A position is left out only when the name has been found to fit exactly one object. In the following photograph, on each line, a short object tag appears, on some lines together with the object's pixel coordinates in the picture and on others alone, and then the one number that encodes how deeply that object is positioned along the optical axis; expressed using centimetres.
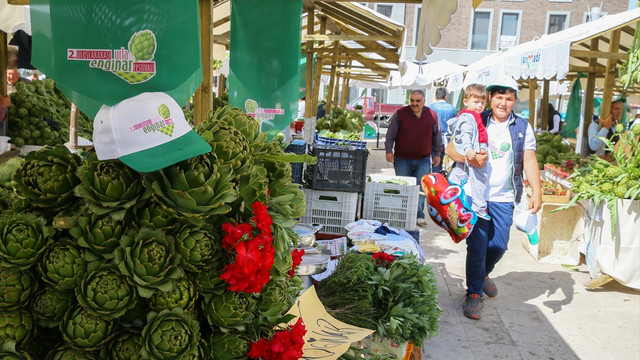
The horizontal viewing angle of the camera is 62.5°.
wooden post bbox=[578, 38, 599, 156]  943
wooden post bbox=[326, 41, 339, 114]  1479
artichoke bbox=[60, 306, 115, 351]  119
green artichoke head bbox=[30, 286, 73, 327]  123
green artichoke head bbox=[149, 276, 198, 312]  124
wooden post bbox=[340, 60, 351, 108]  2229
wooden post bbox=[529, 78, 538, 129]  1277
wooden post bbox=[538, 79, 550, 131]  1381
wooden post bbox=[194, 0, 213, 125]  283
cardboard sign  163
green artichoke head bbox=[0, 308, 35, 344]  118
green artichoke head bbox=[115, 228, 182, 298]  120
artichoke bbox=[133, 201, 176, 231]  126
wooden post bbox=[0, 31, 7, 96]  599
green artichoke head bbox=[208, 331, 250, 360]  133
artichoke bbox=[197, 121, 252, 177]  140
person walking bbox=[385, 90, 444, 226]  687
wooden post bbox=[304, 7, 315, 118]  960
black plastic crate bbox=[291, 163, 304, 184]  439
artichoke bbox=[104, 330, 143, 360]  122
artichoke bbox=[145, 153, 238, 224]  124
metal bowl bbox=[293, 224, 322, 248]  295
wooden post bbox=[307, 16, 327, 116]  1012
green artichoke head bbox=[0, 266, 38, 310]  118
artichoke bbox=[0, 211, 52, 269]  119
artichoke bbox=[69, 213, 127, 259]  122
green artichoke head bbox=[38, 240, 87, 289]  120
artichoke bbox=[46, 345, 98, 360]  120
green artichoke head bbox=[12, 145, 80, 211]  127
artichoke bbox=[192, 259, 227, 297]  131
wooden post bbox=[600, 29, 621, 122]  840
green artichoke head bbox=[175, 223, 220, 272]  126
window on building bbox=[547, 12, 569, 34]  2906
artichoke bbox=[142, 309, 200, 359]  119
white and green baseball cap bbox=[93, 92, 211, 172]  123
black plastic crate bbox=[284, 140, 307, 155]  462
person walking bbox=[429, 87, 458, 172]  916
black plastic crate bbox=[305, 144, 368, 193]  436
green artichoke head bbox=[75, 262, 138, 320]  118
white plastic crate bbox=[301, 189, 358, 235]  434
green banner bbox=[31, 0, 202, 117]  132
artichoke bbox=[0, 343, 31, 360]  115
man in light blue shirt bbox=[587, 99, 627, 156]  854
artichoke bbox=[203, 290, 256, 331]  131
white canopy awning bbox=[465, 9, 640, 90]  701
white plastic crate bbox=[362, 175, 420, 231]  440
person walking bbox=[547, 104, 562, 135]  1484
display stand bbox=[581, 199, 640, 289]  499
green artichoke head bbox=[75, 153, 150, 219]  123
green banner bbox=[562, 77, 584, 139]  1161
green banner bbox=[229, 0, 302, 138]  322
